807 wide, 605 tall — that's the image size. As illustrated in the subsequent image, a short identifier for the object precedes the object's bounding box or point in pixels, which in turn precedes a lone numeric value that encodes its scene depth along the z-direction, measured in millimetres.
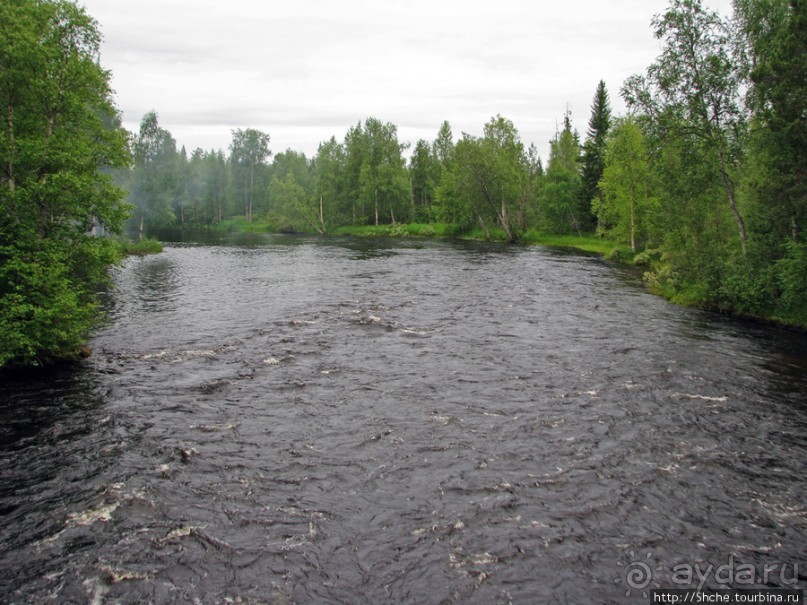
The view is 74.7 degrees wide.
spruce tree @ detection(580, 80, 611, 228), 76812
